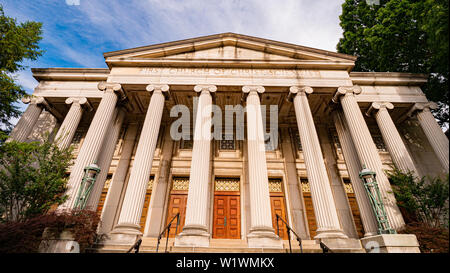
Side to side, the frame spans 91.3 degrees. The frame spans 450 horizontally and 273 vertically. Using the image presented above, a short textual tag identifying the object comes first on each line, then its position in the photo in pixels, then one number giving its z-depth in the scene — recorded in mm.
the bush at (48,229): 5789
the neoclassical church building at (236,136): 8508
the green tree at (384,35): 10375
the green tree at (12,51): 8883
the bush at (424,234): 6008
